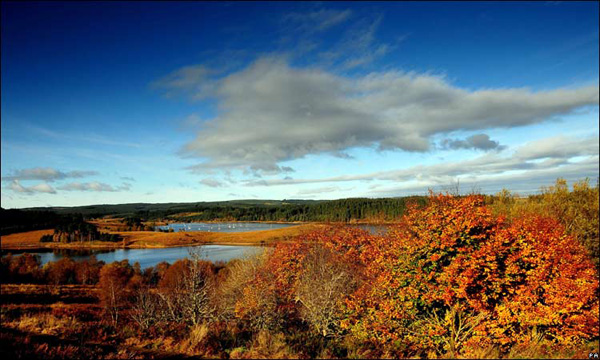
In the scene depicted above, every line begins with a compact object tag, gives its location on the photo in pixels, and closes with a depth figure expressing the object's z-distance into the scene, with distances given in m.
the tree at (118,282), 56.97
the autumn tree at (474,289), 18.61
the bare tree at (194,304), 20.91
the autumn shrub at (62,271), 84.56
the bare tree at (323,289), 21.75
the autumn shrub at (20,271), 81.38
